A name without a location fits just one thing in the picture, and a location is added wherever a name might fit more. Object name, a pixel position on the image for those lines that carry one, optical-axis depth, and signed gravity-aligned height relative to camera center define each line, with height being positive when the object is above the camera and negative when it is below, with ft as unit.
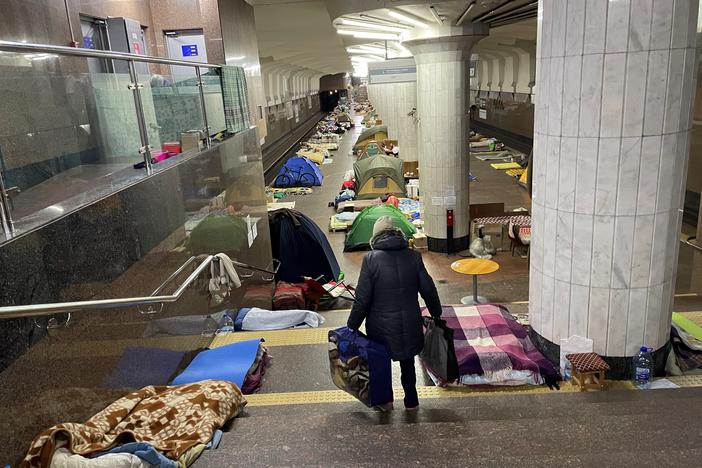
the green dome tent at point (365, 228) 40.83 -10.13
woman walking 13.26 -4.83
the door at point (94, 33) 29.13 +3.84
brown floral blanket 10.00 -6.77
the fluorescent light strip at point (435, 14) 29.73 +3.81
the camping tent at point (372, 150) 64.49 -7.20
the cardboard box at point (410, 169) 63.72 -9.66
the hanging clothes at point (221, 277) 21.02 -6.70
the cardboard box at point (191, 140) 19.86 -1.46
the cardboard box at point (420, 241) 40.65 -11.22
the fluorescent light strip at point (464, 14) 29.04 +3.70
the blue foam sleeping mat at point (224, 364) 16.52 -8.10
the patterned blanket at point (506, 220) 37.81 -9.61
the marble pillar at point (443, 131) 36.11 -3.17
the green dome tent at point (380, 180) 54.85 -8.99
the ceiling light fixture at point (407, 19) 30.06 +3.73
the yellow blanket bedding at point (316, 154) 81.67 -9.56
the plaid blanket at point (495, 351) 15.70 -8.01
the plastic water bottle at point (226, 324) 22.27 -9.04
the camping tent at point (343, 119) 155.30 -8.09
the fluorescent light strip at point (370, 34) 35.88 +3.49
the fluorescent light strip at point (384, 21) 30.23 +3.68
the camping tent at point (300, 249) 34.30 -9.48
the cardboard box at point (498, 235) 37.93 -10.45
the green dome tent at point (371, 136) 81.51 -7.06
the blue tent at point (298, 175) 66.23 -9.70
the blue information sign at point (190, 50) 35.76 +3.09
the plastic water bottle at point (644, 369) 15.33 -8.06
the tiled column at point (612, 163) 13.55 -2.33
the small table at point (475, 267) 26.78 -8.86
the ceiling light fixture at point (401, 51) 56.75 +3.51
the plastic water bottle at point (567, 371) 15.90 -8.31
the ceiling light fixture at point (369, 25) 31.65 +3.67
